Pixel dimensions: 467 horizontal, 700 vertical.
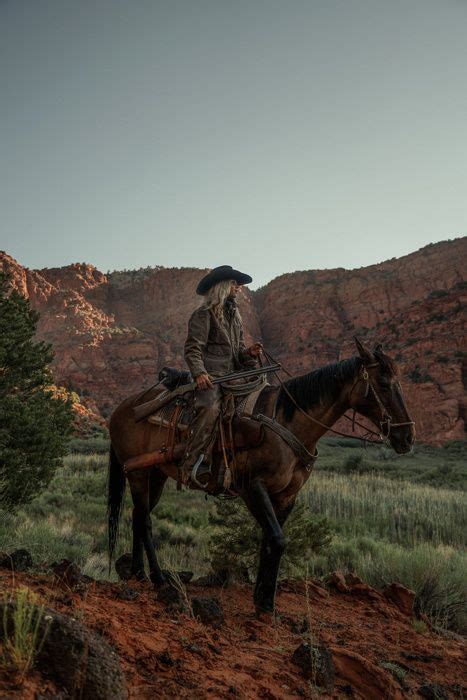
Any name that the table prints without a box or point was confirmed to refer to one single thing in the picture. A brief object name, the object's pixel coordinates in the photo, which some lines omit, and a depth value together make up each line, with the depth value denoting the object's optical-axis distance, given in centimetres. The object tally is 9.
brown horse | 412
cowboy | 448
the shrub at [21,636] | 194
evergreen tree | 941
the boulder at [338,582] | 583
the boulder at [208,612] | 358
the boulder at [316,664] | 278
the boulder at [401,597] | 557
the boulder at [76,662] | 199
